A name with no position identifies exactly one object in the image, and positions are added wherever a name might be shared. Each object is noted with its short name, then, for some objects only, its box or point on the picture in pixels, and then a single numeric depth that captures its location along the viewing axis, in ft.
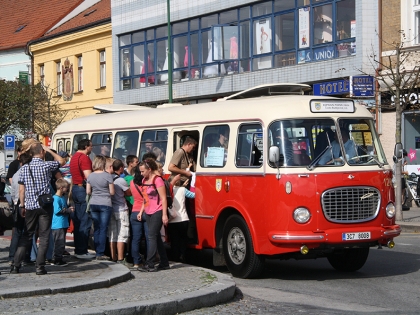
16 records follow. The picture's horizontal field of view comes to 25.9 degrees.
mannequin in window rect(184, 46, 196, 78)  123.03
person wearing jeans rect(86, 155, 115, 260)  45.52
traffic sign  116.98
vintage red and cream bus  40.86
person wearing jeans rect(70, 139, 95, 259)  47.80
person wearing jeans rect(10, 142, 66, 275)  38.93
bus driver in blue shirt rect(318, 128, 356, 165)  41.78
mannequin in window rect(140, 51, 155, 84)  131.75
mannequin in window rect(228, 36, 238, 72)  114.32
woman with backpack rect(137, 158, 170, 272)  42.01
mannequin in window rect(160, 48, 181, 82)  127.03
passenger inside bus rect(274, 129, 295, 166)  41.42
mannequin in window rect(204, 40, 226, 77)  116.26
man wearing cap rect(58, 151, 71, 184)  52.16
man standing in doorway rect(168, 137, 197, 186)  46.91
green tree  144.66
